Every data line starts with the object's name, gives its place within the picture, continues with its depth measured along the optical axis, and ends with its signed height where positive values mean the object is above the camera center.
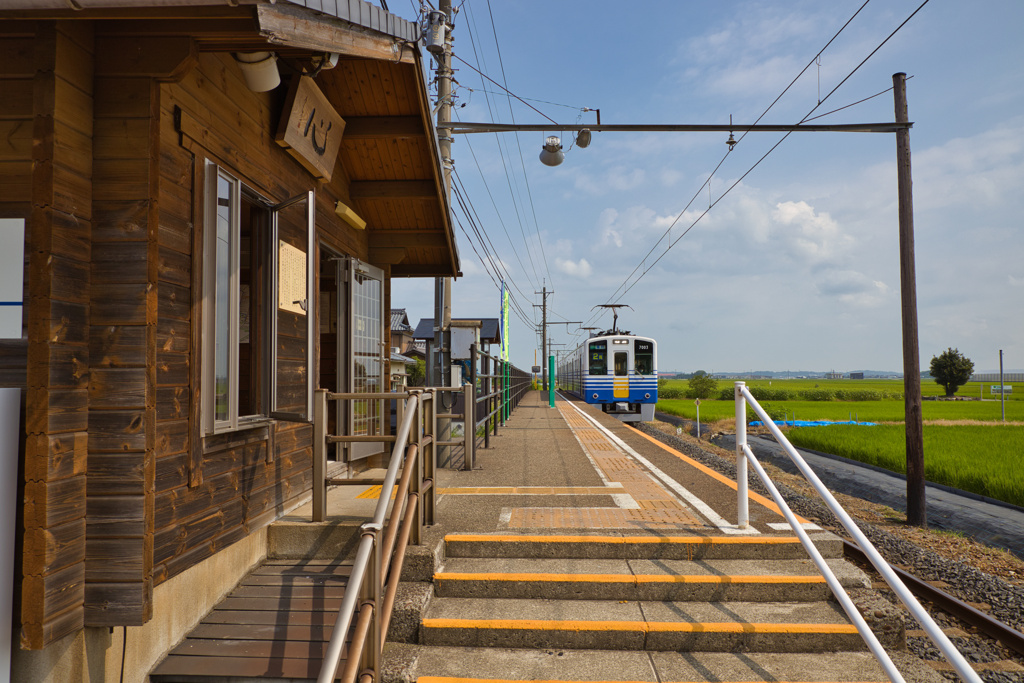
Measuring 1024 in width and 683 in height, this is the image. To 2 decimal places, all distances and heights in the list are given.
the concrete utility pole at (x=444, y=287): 7.94 +1.22
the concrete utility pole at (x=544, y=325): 48.91 +3.70
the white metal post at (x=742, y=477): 4.29 -0.84
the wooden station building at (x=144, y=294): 2.42 +0.38
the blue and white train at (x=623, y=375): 20.16 -0.27
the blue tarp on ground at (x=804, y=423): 25.08 -2.64
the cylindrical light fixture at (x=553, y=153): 8.80 +3.39
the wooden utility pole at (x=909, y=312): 7.75 +0.76
